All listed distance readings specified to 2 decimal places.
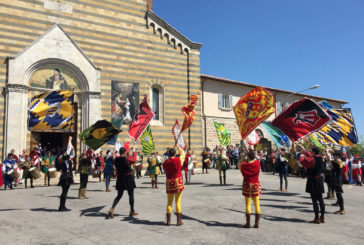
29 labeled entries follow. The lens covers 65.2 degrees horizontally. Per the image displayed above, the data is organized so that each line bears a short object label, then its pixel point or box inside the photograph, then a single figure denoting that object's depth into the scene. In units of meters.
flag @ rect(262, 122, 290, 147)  12.10
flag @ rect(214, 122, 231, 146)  24.09
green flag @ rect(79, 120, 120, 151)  11.09
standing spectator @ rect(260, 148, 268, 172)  22.85
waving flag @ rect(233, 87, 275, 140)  10.37
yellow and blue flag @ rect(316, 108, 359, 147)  11.61
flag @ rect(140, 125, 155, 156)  14.17
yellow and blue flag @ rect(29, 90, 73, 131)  17.16
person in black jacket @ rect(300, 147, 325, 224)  6.99
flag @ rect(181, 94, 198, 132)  11.79
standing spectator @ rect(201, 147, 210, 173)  17.62
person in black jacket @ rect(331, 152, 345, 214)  7.99
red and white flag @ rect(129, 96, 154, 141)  13.42
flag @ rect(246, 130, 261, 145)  13.66
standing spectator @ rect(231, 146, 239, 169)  25.08
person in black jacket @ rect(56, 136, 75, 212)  8.43
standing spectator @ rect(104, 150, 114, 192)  12.42
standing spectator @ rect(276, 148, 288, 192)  11.98
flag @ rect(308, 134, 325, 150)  15.17
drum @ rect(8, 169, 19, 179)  13.89
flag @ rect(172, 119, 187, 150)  13.13
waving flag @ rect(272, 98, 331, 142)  9.95
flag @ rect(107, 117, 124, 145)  11.83
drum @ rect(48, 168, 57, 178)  16.52
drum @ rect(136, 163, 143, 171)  16.80
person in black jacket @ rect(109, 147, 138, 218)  7.69
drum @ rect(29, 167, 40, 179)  14.08
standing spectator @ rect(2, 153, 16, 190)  13.86
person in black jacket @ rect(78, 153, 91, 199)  10.54
